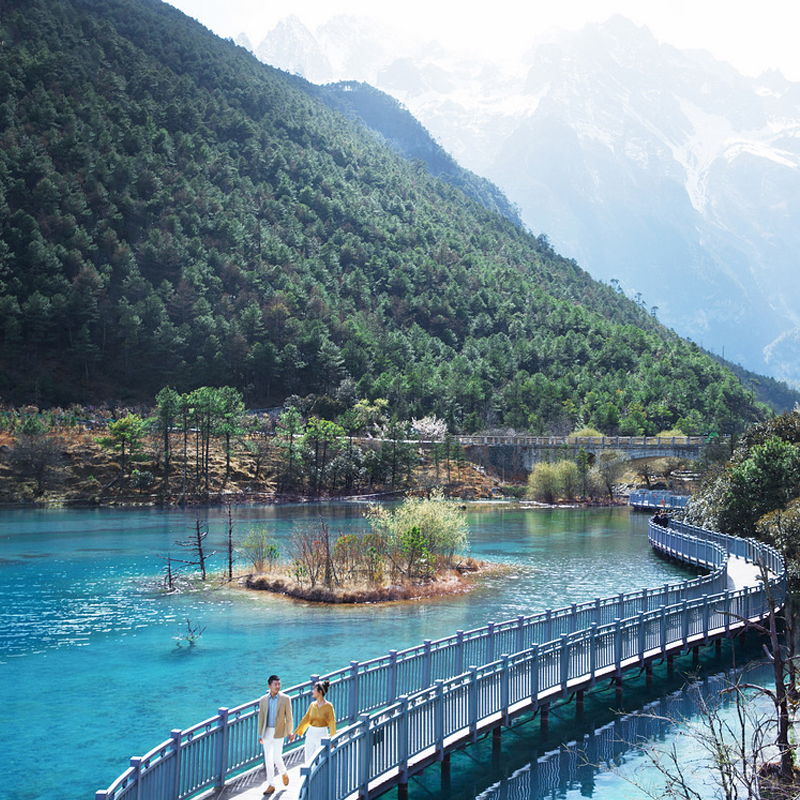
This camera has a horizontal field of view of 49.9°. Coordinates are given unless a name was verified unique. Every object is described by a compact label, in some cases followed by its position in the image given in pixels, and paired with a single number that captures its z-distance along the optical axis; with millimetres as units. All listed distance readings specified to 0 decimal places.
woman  14633
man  14555
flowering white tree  121750
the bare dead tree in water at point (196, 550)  41344
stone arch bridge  109062
